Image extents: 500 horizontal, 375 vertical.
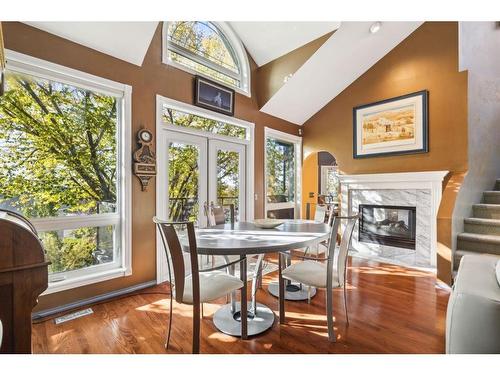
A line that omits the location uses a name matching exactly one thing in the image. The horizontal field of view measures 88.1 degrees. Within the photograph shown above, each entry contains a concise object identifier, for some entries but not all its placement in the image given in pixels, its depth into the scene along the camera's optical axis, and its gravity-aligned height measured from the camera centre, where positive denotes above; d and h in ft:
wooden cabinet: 3.49 -1.32
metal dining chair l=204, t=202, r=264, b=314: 9.50 -1.12
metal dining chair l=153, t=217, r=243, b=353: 5.23 -1.81
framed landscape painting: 12.27 +3.06
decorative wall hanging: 9.17 +0.98
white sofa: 3.38 -1.76
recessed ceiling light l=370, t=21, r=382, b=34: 11.43 +7.15
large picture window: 7.27 +0.69
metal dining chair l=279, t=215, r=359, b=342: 6.15 -2.28
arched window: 10.66 +6.17
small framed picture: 11.07 +4.06
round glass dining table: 5.44 -1.29
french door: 10.61 +0.50
